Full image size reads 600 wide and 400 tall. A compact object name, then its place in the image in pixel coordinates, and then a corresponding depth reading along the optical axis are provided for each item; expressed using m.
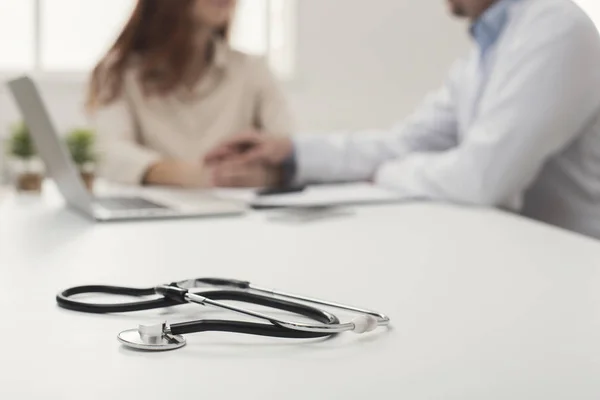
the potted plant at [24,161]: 2.34
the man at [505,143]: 2.18
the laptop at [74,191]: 1.96
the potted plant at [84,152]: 2.35
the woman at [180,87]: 3.13
